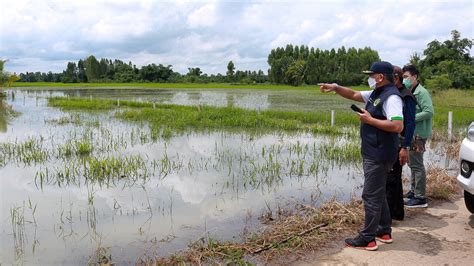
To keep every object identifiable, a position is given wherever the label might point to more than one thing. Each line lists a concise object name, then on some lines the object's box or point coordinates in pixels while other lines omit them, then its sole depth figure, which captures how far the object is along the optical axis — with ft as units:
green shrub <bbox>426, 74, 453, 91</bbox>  99.50
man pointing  10.73
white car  12.95
